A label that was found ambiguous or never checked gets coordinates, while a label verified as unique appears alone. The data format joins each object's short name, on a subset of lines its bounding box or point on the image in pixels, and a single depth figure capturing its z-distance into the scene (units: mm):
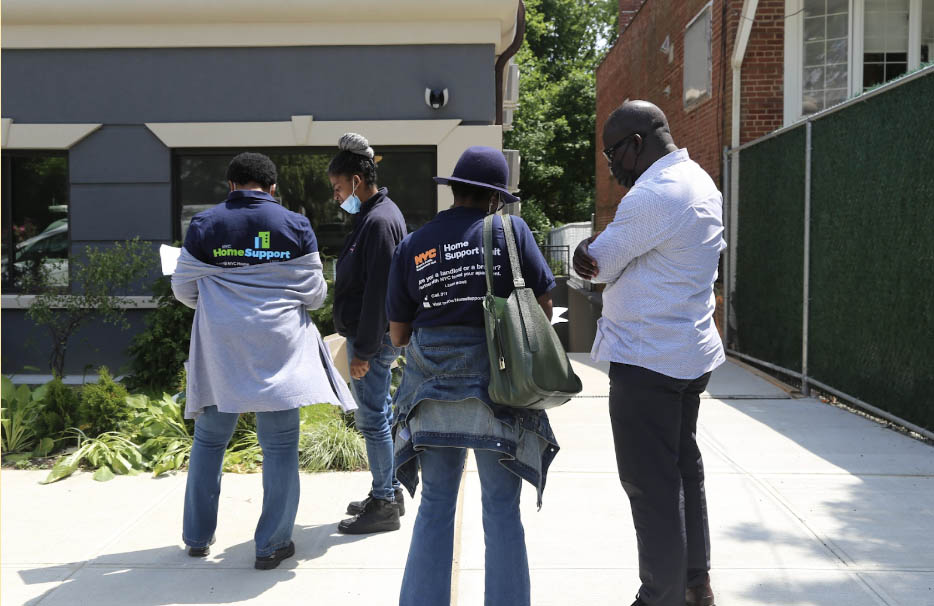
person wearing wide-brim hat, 3072
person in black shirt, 4211
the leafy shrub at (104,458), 5574
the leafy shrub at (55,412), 6266
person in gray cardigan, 3996
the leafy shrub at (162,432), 5777
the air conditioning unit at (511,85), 10812
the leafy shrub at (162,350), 7020
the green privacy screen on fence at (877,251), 6203
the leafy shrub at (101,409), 6172
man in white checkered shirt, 3123
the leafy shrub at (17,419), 6152
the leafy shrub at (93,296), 7348
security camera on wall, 8102
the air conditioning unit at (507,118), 12723
